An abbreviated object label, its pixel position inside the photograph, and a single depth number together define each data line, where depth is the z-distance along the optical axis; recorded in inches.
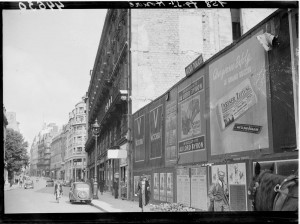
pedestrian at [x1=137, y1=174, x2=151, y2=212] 576.8
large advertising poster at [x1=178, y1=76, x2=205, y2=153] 499.5
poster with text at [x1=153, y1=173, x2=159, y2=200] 647.6
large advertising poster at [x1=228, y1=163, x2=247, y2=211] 386.6
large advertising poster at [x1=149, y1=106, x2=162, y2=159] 651.5
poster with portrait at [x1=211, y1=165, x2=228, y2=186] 446.8
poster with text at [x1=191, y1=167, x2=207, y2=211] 466.7
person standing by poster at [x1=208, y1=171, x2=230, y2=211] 362.8
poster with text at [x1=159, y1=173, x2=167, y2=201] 621.7
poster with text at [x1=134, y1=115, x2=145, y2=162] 694.5
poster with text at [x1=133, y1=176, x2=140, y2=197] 732.2
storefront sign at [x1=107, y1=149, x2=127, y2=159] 572.3
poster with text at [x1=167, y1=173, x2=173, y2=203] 598.2
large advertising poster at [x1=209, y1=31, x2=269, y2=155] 362.6
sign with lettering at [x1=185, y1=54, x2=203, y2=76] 516.9
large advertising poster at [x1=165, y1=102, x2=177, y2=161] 596.1
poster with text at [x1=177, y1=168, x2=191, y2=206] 539.9
